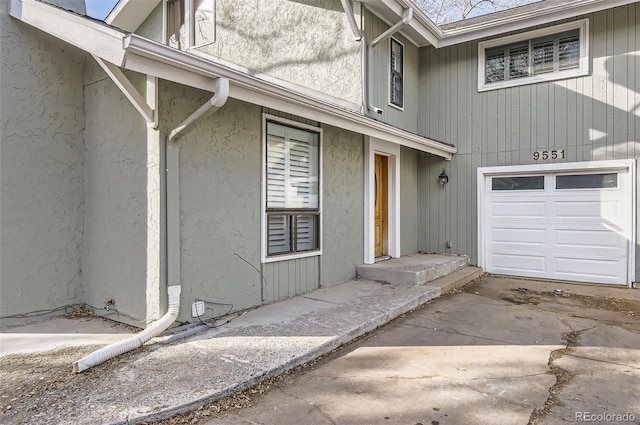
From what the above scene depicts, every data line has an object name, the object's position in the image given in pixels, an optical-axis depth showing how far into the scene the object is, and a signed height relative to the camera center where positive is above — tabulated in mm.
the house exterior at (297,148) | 4219 +867
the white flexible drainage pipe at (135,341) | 3225 -1167
